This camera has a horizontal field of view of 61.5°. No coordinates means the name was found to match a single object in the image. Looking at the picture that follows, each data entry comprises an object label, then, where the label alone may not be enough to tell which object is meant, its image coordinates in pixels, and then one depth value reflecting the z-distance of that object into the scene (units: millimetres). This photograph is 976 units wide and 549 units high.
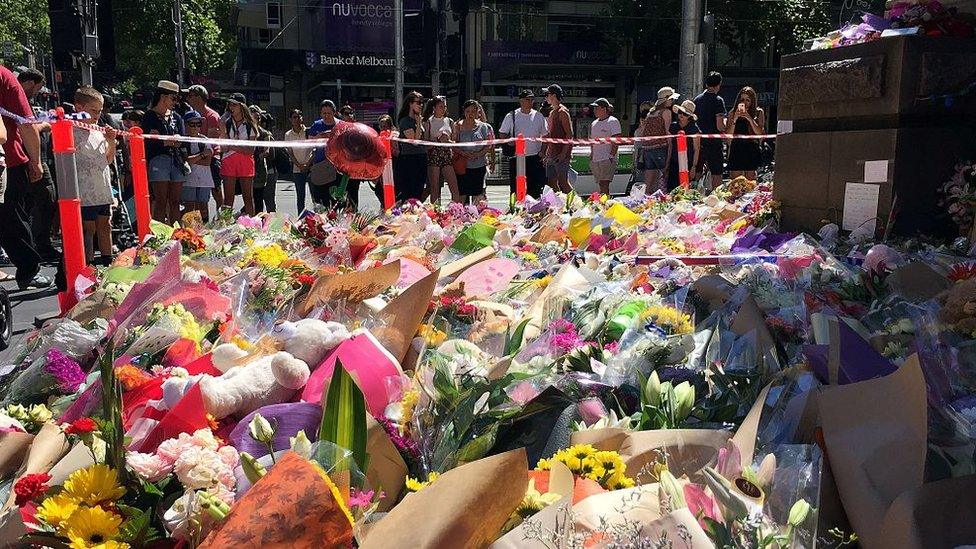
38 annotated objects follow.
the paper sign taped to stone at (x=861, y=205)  4426
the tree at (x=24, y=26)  37094
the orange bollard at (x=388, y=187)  7944
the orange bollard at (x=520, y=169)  9266
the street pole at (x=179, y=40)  29344
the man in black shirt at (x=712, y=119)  9406
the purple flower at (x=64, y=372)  2193
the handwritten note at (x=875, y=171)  4359
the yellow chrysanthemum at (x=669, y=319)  2359
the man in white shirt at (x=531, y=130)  10312
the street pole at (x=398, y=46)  22958
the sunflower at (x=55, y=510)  1340
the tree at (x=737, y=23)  30234
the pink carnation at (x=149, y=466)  1466
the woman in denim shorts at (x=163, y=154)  7988
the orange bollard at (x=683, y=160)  9172
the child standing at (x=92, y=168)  6910
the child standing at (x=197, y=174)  8602
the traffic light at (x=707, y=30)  13711
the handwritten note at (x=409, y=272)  3004
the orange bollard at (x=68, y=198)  5031
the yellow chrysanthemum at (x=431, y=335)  2205
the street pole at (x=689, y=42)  13961
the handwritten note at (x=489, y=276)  3080
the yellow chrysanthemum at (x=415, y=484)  1422
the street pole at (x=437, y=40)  22406
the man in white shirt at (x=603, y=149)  10133
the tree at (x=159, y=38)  32688
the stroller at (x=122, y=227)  8961
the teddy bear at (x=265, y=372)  1858
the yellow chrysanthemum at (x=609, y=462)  1472
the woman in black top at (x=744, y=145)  9195
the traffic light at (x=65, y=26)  11078
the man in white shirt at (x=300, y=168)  9852
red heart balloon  4492
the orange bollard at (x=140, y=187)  6102
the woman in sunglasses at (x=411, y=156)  9477
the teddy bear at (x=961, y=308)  2129
